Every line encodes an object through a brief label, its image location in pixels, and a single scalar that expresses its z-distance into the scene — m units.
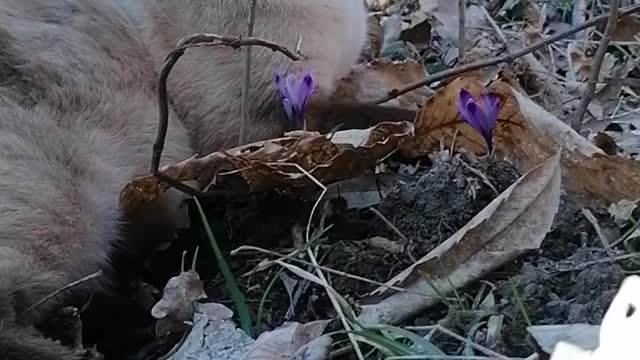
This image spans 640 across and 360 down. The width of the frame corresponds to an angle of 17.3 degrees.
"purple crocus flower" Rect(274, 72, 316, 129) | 1.23
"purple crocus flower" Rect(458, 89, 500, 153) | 1.19
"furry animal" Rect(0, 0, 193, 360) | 1.11
